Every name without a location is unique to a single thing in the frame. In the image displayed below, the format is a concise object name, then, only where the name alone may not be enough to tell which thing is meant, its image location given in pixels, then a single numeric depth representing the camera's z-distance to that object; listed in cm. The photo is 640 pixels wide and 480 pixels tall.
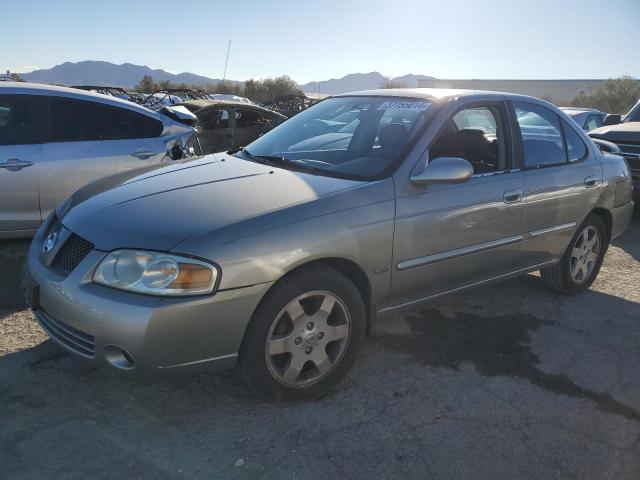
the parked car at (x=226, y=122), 1045
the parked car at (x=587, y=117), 1051
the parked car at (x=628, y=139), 745
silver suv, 471
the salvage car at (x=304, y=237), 249
